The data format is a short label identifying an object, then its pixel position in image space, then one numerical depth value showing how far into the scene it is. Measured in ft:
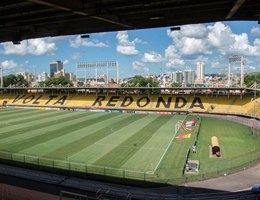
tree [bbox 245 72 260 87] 380.60
